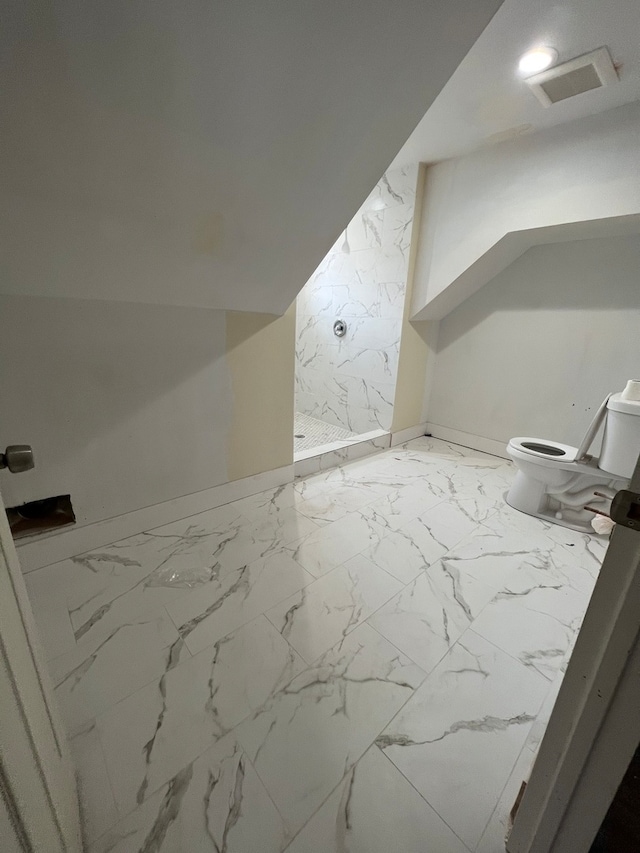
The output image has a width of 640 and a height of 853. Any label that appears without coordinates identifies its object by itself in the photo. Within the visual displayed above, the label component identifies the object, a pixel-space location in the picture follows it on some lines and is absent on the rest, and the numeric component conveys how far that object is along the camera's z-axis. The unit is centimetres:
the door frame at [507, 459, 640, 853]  49
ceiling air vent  138
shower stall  267
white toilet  169
